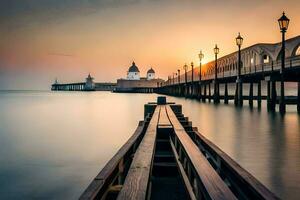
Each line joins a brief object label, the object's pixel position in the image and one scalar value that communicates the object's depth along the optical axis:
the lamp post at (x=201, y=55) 55.38
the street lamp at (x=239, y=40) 34.50
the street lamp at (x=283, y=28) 23.62
